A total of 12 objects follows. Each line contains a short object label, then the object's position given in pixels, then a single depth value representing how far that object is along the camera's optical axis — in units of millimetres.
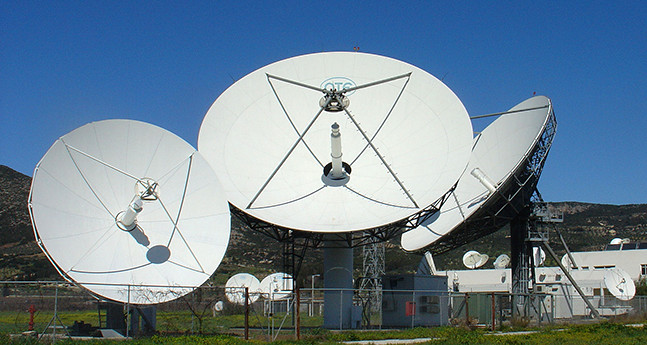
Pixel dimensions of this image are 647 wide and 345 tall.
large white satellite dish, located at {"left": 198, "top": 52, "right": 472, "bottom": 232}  31891
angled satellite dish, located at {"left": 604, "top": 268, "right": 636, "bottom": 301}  54281
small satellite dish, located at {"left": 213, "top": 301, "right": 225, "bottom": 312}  62219
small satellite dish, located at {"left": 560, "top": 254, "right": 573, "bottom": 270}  65375
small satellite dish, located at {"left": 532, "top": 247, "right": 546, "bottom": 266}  60625
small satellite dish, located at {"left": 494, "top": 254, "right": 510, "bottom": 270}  72438
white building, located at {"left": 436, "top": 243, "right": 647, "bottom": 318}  56969
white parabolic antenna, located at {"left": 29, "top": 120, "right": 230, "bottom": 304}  26438
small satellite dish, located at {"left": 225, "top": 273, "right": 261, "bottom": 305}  60219
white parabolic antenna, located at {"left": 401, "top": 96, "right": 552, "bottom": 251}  37688
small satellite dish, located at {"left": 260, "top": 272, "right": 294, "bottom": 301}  61094
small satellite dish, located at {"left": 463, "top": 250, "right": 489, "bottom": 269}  66812
